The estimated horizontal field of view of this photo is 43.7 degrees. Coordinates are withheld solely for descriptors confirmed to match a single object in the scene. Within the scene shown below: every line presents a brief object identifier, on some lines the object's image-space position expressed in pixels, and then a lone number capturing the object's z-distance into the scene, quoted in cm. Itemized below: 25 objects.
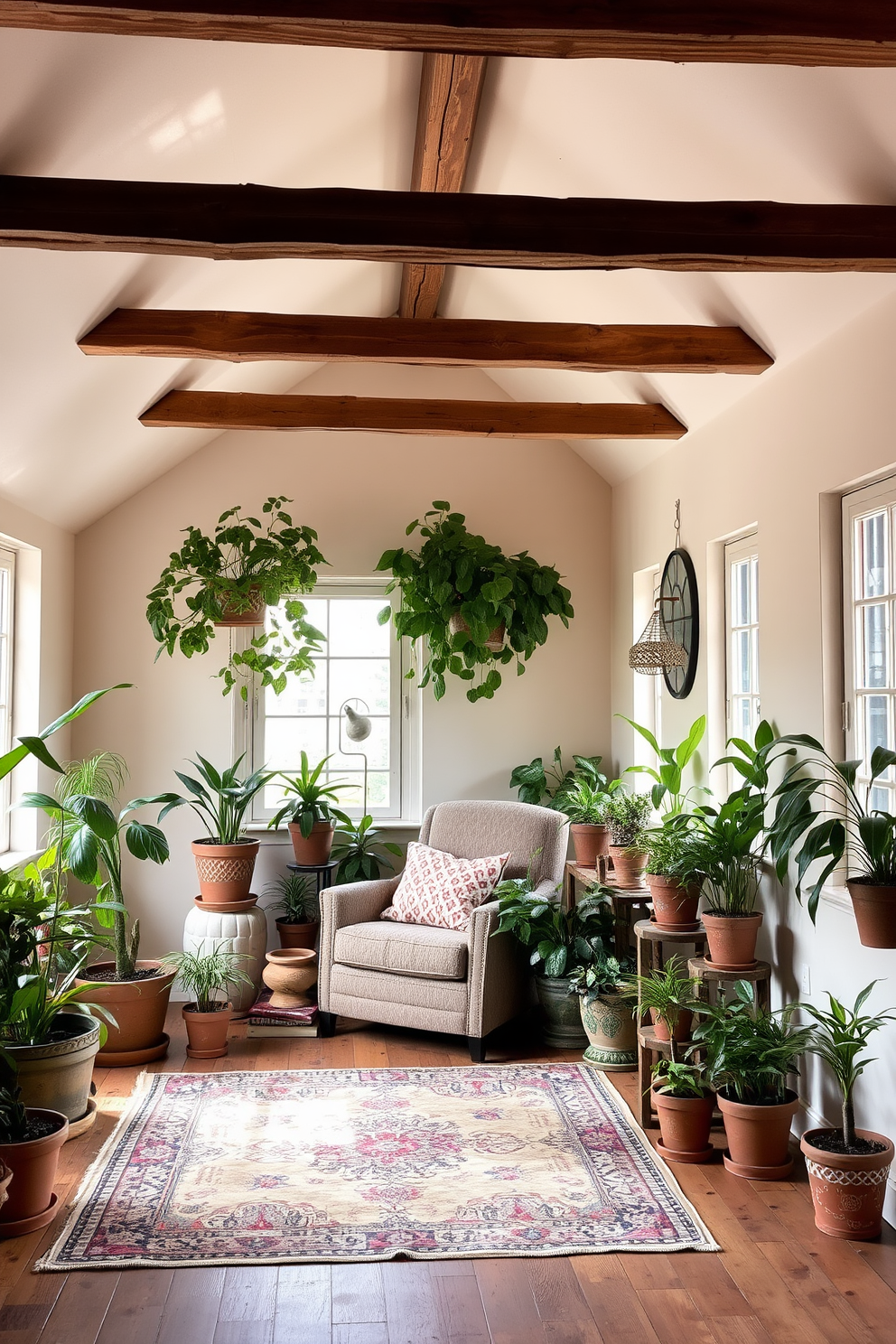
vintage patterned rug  293
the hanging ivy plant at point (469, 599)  524
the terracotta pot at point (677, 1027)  366
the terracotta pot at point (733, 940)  351
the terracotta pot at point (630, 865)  430
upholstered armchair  447
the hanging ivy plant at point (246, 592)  507
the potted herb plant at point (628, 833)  431
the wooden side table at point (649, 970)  372
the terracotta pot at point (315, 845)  533
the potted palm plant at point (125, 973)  439
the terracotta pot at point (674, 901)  376
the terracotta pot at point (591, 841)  490
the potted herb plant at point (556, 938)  448
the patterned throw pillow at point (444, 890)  479
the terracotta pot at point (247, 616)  511
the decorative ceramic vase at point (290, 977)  492
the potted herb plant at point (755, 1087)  324
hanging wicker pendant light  449
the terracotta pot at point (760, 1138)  326
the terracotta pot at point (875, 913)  274
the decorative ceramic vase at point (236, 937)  501
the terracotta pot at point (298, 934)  540
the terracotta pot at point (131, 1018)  445
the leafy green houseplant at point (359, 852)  541
